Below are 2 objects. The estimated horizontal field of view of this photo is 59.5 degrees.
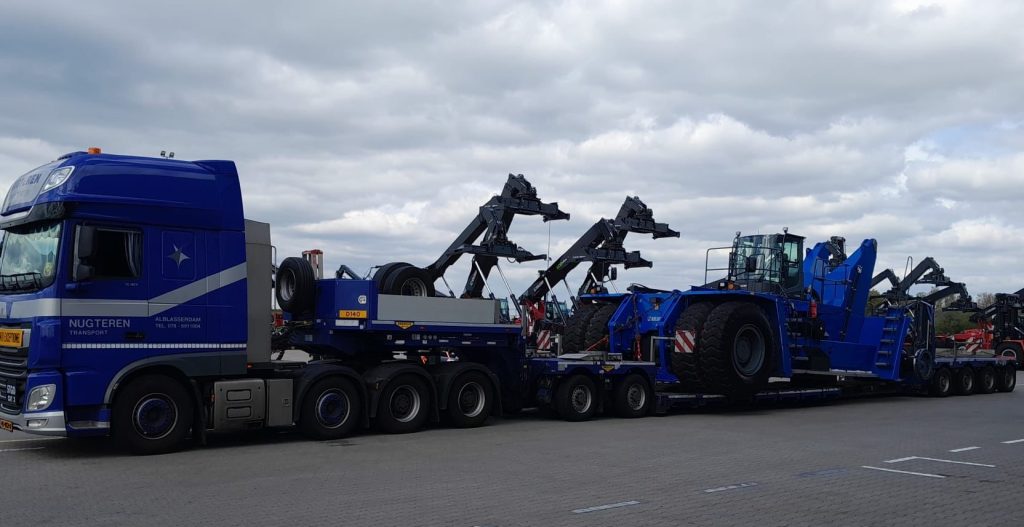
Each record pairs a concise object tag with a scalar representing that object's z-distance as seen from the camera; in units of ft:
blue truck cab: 34.35
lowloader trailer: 34.68
